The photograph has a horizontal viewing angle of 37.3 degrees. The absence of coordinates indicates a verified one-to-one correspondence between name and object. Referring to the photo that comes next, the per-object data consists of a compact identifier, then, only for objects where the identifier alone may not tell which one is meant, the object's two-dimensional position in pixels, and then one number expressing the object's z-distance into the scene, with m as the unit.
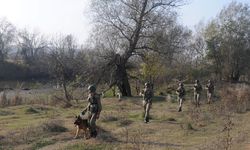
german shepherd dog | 12.58
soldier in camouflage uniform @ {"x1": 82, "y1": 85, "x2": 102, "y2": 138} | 12.31
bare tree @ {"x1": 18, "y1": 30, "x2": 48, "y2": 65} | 72.27
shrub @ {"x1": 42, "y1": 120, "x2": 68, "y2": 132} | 14.34
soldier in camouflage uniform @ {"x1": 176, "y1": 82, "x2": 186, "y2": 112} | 19.51
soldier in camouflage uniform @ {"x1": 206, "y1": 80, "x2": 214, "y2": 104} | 23.55
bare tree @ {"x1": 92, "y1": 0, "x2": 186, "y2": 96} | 28.74
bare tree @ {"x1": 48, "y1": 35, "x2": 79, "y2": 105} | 27.97
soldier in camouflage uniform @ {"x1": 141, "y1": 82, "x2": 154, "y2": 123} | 15.91
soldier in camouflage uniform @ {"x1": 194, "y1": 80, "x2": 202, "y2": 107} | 21.82
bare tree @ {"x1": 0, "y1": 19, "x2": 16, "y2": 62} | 72.26
